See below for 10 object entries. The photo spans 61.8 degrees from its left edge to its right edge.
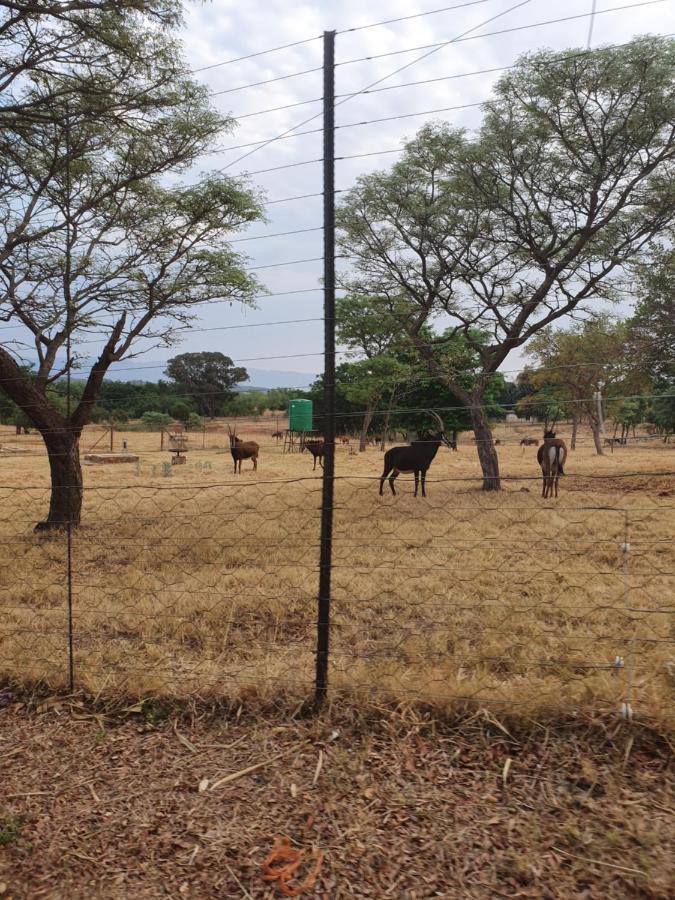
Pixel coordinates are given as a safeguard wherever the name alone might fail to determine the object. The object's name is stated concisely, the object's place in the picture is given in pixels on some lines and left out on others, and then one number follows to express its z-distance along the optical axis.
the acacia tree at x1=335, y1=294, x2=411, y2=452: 14.31
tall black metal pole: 2.93
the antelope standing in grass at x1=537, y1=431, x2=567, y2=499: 11.37
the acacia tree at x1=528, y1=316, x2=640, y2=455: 13.59
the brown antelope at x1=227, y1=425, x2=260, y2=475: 17.41
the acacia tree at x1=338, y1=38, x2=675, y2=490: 9.98
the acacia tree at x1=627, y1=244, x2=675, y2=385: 11.78
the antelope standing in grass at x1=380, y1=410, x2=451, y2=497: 11.66
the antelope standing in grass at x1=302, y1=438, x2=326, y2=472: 16.16
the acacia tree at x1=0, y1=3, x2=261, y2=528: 6.16
